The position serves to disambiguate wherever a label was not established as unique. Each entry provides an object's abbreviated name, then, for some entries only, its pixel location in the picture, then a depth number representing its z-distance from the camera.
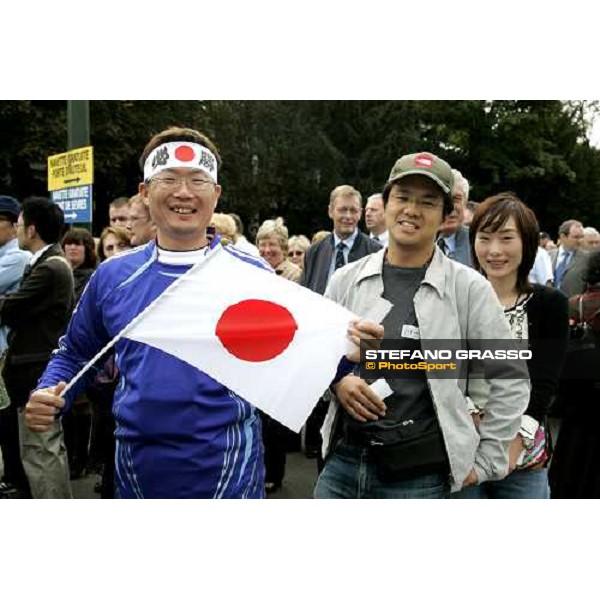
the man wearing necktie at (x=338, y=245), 4.84
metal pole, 5.35
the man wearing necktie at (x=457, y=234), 3.65
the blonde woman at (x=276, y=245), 5.29
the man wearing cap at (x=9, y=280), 4.50
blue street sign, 5.65
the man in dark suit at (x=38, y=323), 4.16
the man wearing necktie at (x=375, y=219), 5.87
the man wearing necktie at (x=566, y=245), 7.18
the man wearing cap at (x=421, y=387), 2.29
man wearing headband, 2.19
